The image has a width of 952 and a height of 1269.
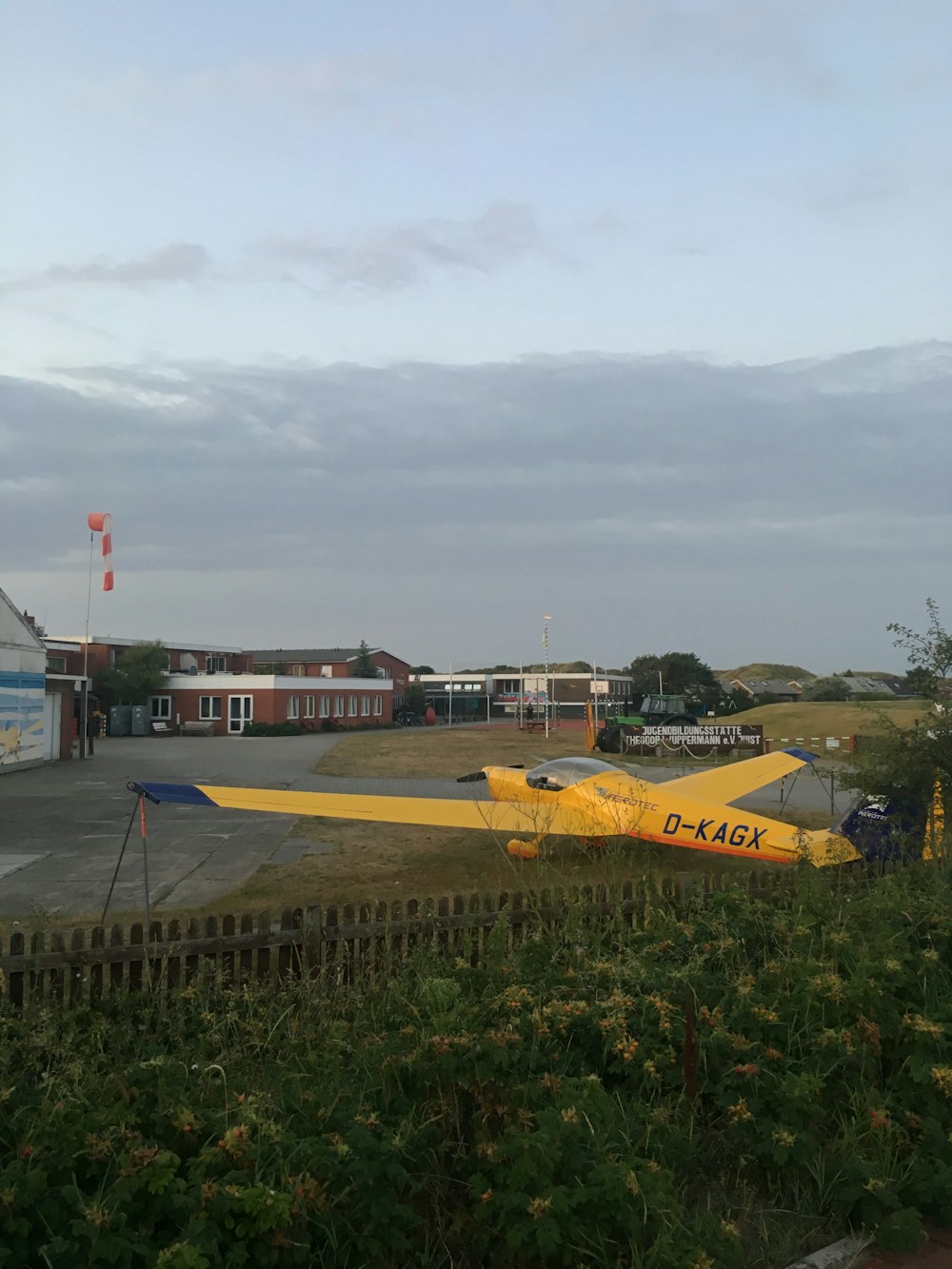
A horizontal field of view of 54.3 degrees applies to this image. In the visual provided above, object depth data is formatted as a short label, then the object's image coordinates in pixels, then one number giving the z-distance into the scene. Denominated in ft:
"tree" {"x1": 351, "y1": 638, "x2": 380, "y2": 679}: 242.99
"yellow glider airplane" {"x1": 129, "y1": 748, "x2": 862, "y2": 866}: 35.68
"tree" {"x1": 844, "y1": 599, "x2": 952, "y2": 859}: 30.66
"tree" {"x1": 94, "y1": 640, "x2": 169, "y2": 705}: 168.45
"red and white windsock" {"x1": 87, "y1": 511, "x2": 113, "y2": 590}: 113.91
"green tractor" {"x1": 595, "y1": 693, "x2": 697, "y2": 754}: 152.66
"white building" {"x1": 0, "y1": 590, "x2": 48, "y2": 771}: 88.12
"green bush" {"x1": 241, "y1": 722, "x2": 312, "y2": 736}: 167.43
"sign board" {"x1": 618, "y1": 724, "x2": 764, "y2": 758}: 116.37
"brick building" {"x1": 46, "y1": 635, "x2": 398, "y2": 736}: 174.50
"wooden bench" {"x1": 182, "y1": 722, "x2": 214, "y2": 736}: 168.76
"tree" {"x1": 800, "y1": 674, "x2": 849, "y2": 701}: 280.10
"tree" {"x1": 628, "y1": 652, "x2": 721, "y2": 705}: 269.23
